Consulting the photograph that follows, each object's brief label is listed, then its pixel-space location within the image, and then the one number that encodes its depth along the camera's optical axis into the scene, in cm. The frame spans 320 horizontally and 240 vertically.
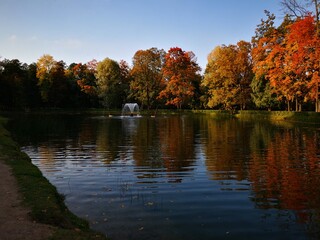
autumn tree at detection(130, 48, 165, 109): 8644
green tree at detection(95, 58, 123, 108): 8814
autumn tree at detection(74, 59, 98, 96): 9331
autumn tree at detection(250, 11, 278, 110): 5291
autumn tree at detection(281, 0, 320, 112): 4072
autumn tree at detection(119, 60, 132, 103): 9150
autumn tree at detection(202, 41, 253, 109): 6656
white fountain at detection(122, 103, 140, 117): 8412
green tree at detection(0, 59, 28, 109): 8318
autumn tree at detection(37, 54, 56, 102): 9119
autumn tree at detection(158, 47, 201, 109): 8094
